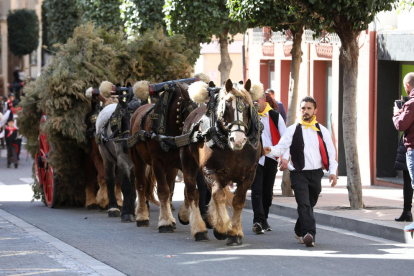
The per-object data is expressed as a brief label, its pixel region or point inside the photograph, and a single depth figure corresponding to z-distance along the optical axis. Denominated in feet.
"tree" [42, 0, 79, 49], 126.82
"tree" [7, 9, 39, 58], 200.44
